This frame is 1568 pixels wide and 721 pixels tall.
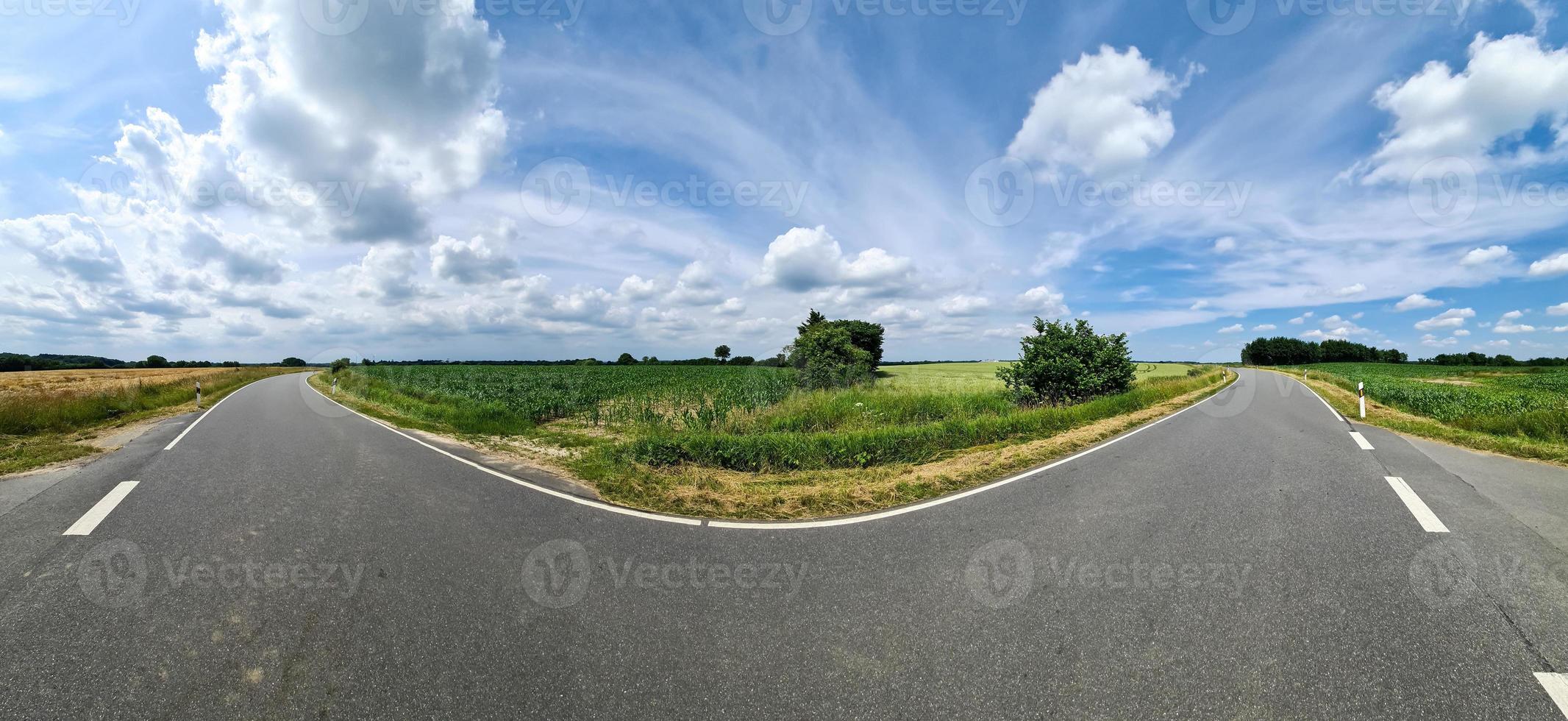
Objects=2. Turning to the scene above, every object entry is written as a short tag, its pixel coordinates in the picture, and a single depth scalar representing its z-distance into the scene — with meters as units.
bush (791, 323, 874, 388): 25.19
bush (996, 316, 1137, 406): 17.64
